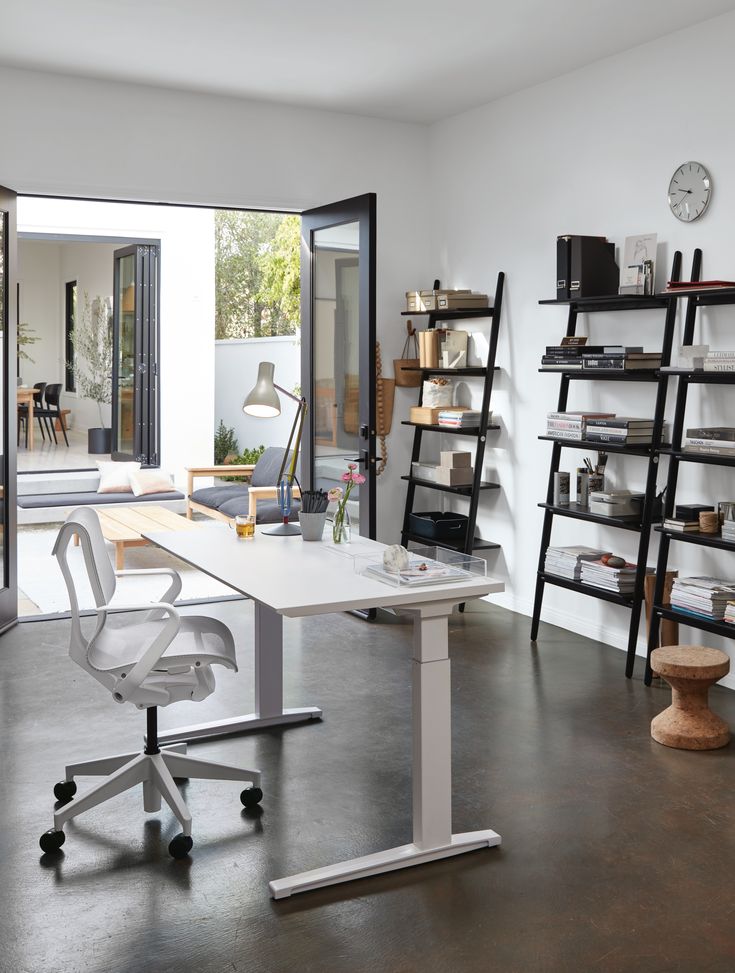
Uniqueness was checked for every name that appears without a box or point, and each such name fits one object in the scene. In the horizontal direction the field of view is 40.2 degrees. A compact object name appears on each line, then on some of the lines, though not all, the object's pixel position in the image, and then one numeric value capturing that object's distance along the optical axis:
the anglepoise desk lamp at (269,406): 4.04
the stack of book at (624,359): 4.78
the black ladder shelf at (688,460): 4.27
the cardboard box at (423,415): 6.34
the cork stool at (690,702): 3.89
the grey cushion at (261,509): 7.52
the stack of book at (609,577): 4.90
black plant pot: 11.49
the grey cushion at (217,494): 8.27
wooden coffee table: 6.94
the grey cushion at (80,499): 8.55
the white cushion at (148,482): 8.97
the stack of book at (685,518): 4.50
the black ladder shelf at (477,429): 6.04
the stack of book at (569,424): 5.05
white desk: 2.84
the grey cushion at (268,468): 8.30
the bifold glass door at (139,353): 10.45
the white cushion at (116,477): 9.16
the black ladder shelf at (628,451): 4.68
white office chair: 3.05
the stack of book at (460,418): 6.11
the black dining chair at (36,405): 13.02
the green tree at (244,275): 15.58
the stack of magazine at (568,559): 5.15
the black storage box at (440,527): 6.18
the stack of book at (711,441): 4.26
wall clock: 4.63
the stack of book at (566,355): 5.07
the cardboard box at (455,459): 6.22
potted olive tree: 12.53
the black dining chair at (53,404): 12.75
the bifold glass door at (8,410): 5.46
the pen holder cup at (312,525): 3.82
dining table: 12.14
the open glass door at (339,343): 5.77
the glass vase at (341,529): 3.78
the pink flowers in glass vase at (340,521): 3.78
